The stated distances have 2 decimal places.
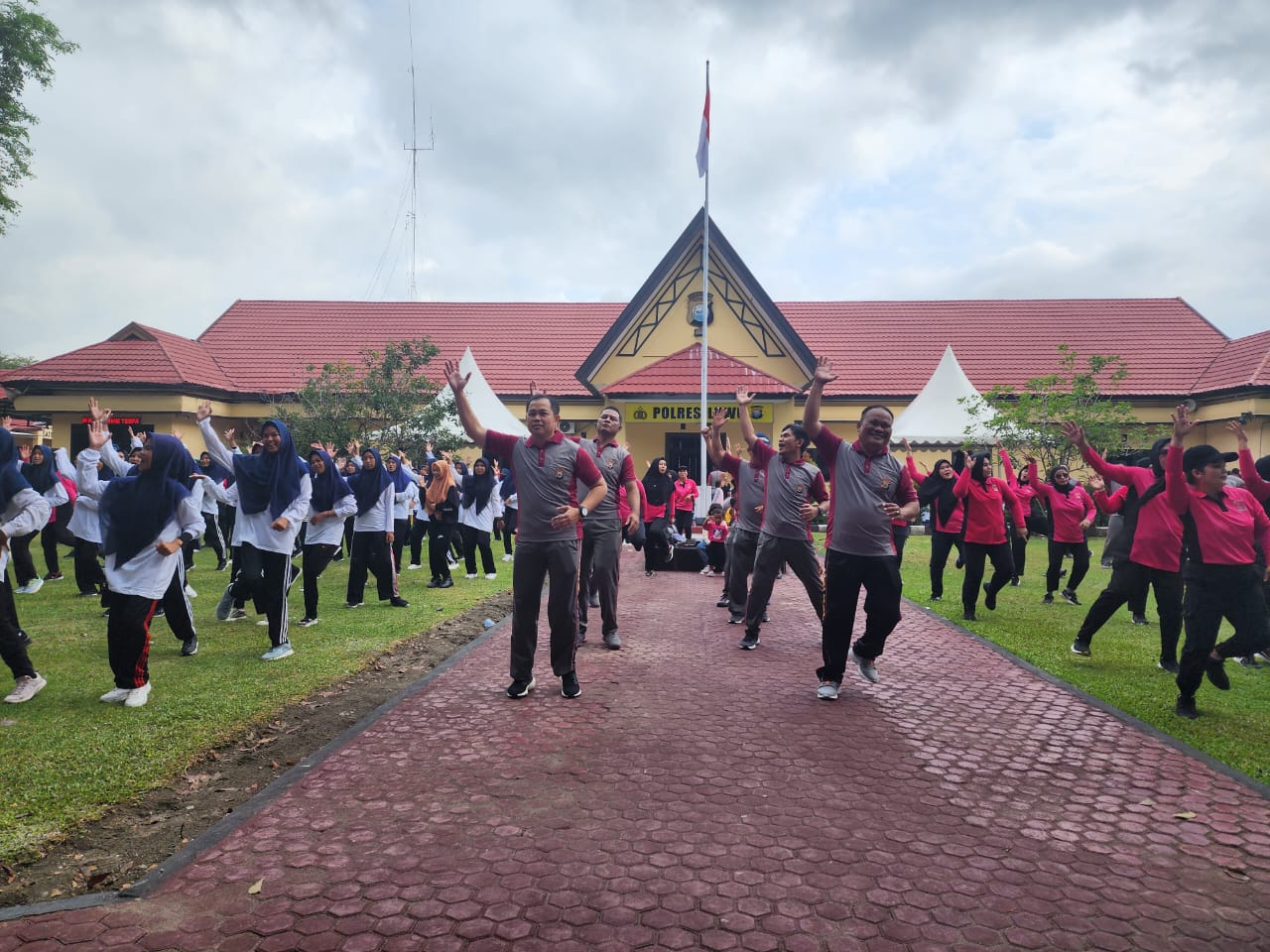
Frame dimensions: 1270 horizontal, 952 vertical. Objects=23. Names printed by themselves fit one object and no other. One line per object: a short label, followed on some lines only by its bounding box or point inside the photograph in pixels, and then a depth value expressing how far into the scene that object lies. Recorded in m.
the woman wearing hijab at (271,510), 7.57
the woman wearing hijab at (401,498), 12.13
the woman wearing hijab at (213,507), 12.95
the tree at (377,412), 18.31
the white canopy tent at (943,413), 20.86
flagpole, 17.96
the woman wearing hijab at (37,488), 10.97
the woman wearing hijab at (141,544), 5.81
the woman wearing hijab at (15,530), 5.80
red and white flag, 18.00
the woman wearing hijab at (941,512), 10.95
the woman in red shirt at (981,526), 9.62
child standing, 13.85
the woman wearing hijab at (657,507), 13.78
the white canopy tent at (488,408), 19.78
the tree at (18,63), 20.80
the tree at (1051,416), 20.44
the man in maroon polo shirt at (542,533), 5.93
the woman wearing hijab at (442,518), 11.73
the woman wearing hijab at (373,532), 10.05
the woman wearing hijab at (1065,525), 10.75
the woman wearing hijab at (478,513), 12.77
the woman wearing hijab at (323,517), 8.91
